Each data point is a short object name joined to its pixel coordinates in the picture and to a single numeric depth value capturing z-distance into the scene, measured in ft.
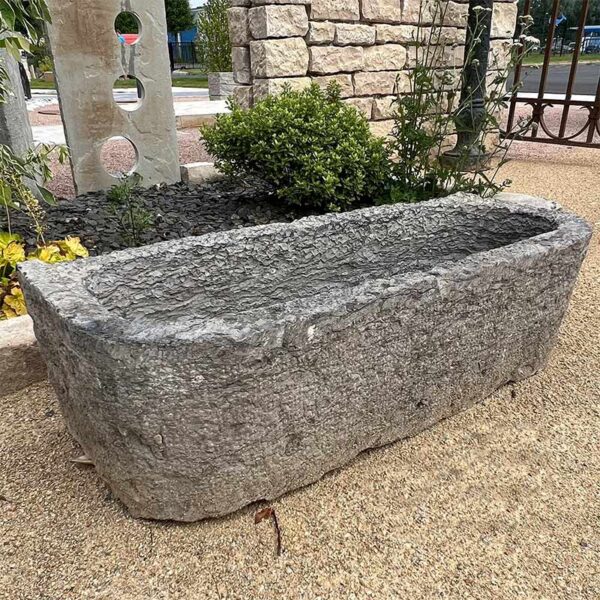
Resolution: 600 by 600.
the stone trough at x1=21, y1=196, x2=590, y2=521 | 4.46
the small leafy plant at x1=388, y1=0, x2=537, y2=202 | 10.57
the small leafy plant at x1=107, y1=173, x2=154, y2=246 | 9.48
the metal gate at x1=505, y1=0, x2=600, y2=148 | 17.84
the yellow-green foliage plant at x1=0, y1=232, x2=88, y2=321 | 7.73
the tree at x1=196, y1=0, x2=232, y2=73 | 34.83
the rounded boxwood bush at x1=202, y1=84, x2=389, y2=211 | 10.22
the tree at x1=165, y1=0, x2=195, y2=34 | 86.89
